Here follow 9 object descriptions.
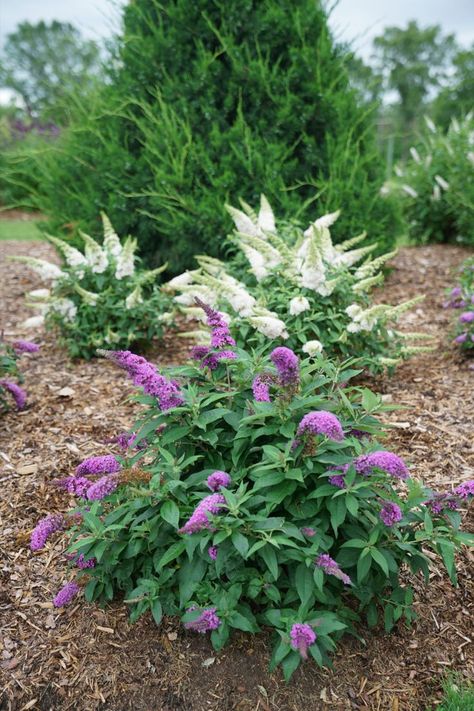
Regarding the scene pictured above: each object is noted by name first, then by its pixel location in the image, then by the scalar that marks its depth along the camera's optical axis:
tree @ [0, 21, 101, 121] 41.03
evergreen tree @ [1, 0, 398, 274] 4.87
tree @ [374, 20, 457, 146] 56.12
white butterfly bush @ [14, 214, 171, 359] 4.28
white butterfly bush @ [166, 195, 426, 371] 3.42
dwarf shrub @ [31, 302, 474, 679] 1.90
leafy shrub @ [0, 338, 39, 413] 3.66
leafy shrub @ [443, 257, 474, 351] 4.06
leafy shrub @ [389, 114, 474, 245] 7.15
